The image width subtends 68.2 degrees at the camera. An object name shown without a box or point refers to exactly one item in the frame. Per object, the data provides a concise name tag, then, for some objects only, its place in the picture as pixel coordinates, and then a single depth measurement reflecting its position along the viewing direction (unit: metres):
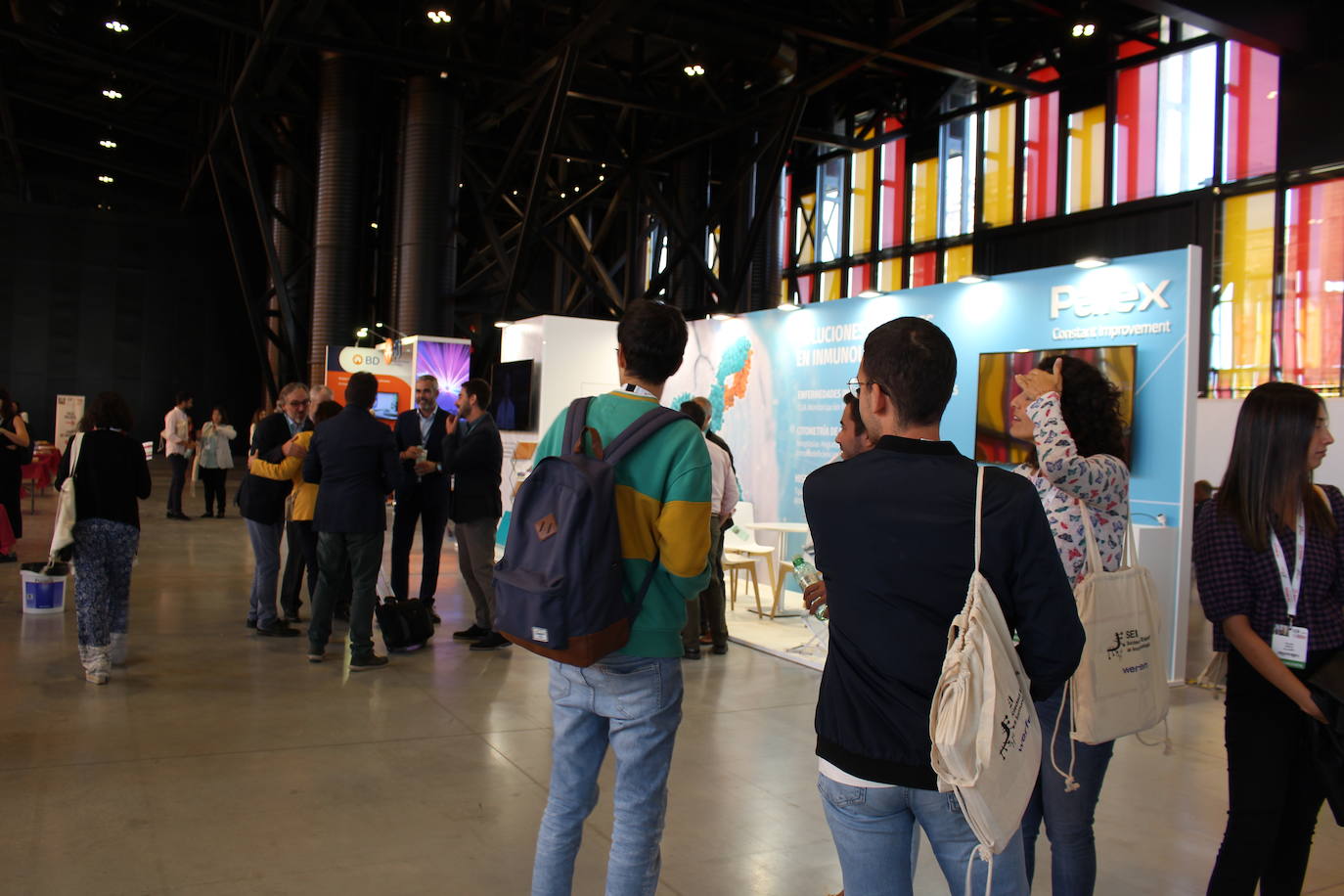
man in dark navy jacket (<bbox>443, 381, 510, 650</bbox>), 5.80
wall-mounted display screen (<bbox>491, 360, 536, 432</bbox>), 10.52
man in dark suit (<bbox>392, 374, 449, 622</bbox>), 6.10
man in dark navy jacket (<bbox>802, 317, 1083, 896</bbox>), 1.40
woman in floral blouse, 2.16
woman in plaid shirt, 2.02
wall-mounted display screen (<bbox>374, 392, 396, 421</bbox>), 12.63
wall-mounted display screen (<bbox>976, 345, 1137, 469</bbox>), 6.51
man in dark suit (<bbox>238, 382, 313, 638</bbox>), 5.68
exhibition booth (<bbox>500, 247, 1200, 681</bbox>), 5.59
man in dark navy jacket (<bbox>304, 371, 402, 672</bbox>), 4.95
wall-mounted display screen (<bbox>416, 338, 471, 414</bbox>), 11.72
